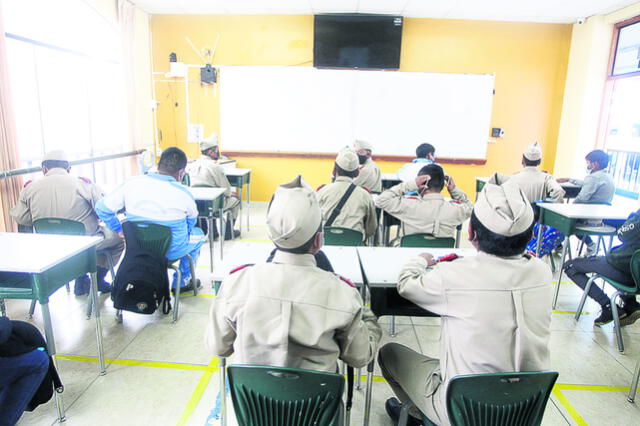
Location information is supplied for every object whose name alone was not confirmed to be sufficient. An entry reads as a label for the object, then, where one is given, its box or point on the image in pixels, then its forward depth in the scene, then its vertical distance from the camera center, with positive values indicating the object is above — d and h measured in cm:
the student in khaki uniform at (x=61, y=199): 301 -59
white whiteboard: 670 +30
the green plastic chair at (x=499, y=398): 125 -83
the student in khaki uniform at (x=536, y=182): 432 -51
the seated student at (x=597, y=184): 429 -50
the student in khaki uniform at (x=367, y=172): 479 -51
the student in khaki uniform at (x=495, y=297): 131 -53
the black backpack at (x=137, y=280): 271 -104
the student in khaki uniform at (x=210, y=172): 455 -54
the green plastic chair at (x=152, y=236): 279 -77
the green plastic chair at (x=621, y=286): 253 -100
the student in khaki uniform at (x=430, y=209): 299 -57
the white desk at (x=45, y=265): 184 -69
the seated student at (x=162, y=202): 282 -55
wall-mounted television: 645 +138
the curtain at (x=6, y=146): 364 -25
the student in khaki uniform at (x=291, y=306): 120 -53
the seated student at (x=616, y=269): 271 -95
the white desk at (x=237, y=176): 538 -68
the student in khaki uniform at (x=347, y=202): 304 -54
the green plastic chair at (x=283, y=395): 117 -79
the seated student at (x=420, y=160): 504 -36
